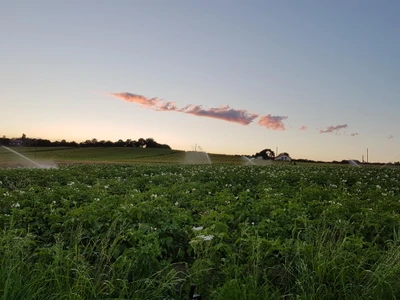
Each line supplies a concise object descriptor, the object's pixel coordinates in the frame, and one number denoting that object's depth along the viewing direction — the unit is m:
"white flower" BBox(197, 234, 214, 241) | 4.85
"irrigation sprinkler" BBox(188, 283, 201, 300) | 3.67
